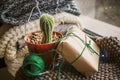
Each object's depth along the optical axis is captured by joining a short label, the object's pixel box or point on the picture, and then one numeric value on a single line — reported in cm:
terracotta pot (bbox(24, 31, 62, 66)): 85
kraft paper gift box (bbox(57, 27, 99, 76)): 83
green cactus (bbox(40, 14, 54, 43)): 83
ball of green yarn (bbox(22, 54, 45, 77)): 81
